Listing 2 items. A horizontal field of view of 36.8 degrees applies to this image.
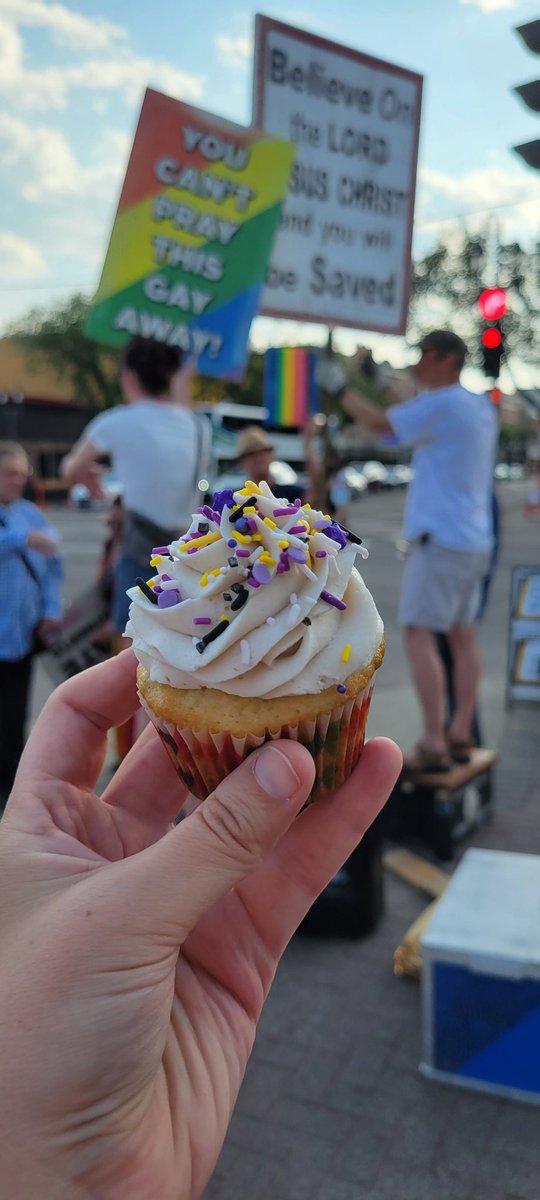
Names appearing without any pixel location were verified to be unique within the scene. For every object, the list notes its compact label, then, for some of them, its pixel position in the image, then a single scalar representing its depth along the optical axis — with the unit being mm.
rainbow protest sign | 3645
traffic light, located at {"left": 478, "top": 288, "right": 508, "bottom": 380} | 10852
